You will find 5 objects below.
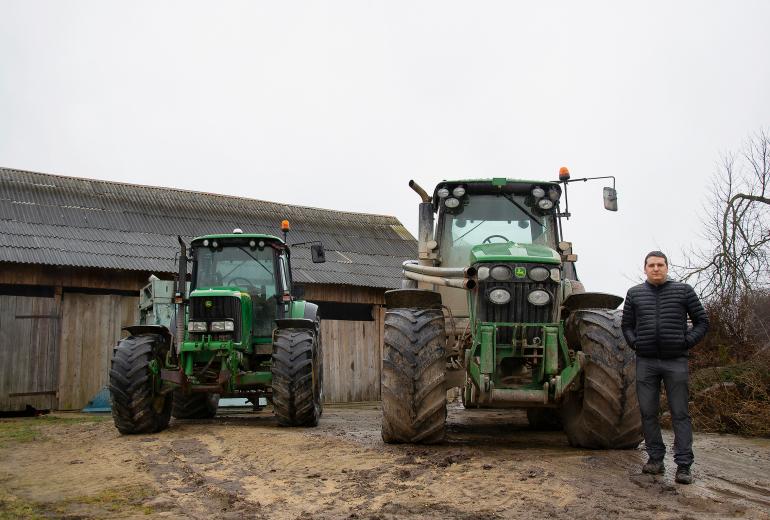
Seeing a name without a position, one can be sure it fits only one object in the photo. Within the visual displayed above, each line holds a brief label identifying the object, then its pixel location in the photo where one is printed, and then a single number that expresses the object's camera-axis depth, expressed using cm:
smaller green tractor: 935
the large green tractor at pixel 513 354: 682
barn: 1472
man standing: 602
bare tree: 1320
